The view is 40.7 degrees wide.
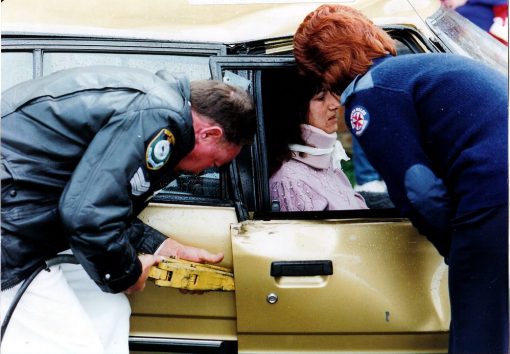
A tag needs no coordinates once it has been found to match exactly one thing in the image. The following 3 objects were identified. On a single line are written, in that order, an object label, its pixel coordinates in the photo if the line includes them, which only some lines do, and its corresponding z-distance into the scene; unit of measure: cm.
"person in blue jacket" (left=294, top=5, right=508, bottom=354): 200
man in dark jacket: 192
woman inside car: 291
